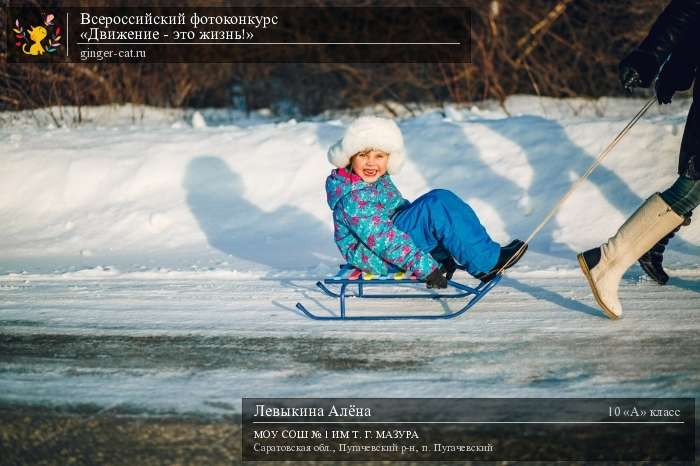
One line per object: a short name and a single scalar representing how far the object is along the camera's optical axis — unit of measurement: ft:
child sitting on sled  35.73
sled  35.78
